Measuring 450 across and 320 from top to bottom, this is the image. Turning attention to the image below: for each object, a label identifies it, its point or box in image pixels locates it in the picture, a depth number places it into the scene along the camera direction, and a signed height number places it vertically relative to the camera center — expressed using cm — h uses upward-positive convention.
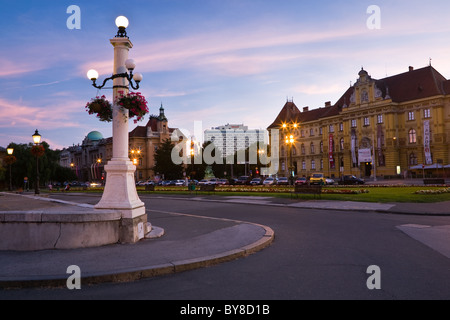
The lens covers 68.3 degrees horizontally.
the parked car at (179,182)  7109 -263
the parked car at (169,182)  7615 -273
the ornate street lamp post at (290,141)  4003 +318
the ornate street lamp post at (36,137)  2109 +235
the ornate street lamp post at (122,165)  840 +18
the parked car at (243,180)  5998 -227
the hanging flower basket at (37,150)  2203 +158
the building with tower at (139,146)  11044 +935
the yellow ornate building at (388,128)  6009 +758
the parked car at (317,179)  4831 -184
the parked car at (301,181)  4892 -211
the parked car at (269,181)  5680 -233
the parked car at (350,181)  4899 -229
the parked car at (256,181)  6049 -243
